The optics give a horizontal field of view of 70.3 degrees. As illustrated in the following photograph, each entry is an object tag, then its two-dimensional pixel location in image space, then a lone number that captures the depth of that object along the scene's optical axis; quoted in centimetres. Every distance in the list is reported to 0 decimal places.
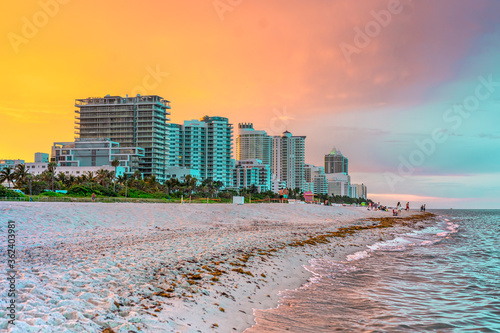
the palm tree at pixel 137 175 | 12815
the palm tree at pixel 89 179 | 10093
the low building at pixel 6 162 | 17920
